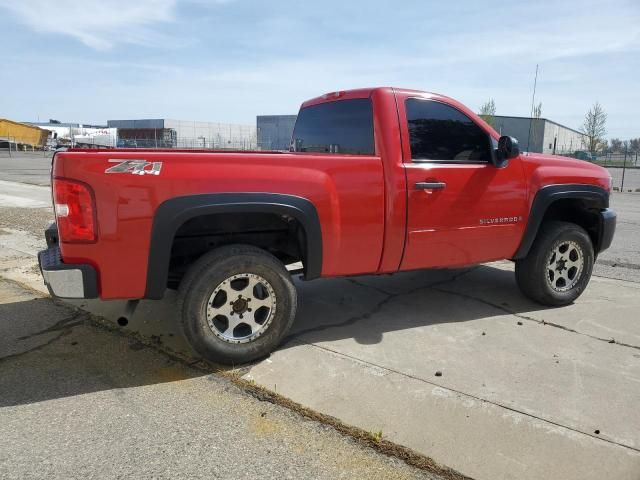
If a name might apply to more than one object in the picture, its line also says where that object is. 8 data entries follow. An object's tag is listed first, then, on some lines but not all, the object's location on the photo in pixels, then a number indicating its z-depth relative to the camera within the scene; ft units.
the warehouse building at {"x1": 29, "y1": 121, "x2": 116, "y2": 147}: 118.37
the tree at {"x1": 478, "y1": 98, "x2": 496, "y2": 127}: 141.38
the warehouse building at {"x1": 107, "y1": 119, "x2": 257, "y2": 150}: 176.35
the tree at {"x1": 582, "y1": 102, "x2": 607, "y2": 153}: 159.22
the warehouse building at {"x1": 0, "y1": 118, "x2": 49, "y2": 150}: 171.32
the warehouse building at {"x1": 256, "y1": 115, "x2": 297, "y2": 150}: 183.01
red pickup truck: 9.88
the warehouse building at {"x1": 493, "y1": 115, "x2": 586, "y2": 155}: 171.17
